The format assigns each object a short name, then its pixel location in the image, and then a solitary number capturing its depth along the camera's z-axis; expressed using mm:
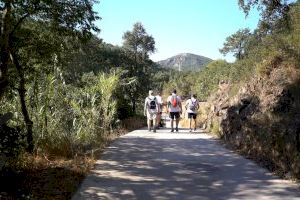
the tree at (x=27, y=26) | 8576
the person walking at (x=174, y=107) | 18141
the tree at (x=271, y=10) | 12578
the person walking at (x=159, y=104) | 18544
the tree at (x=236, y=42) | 50969
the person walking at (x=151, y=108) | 18016
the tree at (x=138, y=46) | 27828
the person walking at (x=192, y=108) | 18812
